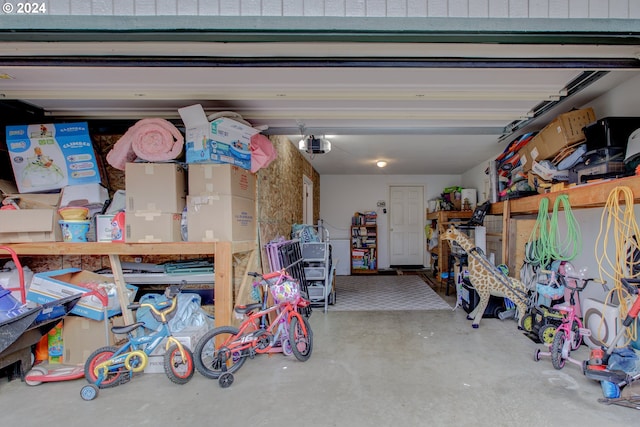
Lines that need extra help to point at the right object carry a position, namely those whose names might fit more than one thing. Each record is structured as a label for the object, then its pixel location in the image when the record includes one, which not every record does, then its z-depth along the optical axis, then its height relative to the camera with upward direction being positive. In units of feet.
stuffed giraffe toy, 11.25 -2.76
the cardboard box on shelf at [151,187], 8.50 +0.85
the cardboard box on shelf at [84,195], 9.20 +0.72
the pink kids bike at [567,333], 8.09 -3.23
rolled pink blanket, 8.65 +2.14
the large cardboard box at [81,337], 8.59 -3.31
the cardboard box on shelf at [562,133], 9.23 +2.46
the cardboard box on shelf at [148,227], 8.48 -0.25
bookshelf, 24.89 -2.37
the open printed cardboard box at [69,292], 8.16 -1.96
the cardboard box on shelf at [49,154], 9.06 +1.93
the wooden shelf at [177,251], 8.34 -0.89
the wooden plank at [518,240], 12.79 -1.17
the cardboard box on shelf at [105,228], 8.94 -0.28
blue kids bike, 7.35 -3.38
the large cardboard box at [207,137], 8.55 +2.27
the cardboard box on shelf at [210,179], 8.63 +1.06
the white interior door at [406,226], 26.53 -1.04
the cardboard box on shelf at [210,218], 8.59 -0.03
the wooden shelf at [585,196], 7.14 +0.46
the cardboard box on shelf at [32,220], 8.44 -0.02
